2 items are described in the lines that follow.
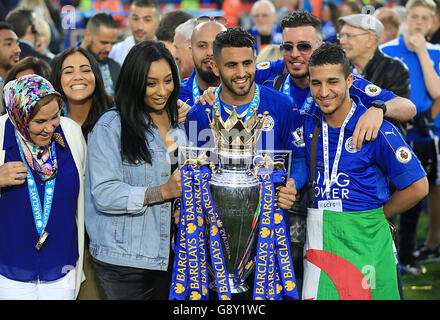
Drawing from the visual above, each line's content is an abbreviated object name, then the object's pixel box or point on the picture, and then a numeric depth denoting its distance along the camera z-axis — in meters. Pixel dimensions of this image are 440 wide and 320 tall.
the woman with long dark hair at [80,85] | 3.76
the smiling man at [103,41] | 6.37
